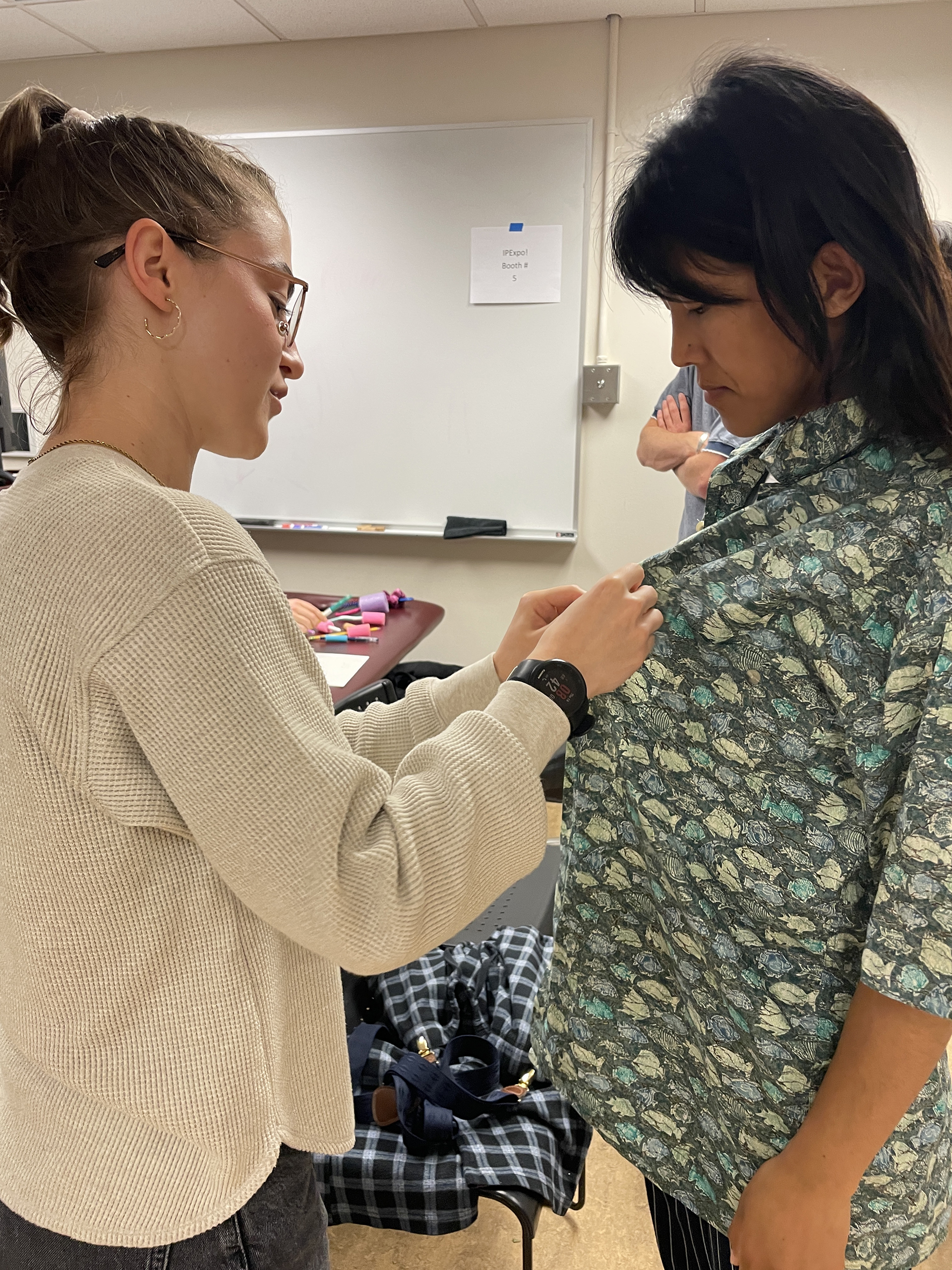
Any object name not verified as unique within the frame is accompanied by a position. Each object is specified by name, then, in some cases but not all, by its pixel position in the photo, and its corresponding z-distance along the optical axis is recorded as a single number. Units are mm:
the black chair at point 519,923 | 1255
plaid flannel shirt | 1280
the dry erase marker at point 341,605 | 2832
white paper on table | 2168
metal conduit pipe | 3139
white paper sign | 3334
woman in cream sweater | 638
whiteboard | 3324
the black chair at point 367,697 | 1922
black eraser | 3566
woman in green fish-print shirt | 647
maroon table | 2242
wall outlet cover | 3395
